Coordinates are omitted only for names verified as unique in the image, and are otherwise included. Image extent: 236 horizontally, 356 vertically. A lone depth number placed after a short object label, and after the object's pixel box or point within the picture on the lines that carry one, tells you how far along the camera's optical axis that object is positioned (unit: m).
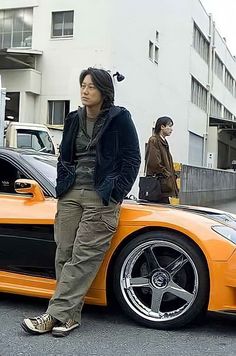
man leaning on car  3.70
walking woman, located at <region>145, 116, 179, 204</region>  6.29
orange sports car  3.73
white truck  12.66
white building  21.27
